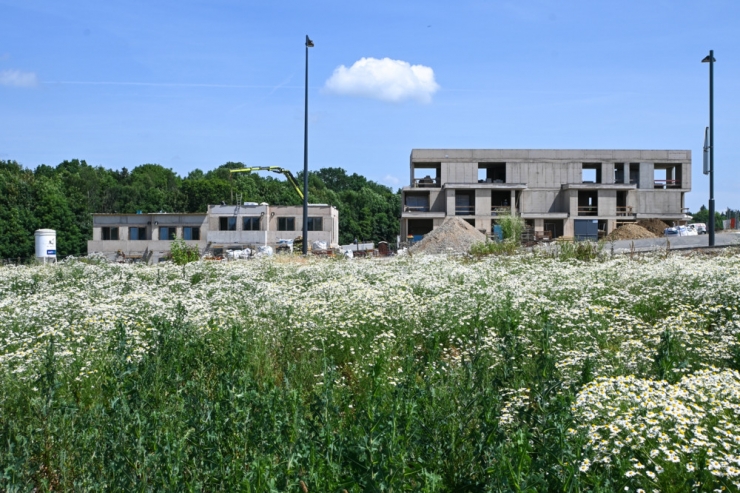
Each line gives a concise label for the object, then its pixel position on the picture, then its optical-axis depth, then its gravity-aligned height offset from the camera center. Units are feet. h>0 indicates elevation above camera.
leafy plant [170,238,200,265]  74.79 -2.39
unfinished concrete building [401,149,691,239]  177.88 +13.23
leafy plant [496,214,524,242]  100.37 +1.49
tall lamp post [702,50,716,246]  80.79 +12.79
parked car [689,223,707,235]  158.24 +2.10
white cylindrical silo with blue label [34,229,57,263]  127.54 -2.28
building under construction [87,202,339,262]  185.68 +1.58
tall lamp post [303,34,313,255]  88.67 +12.18
